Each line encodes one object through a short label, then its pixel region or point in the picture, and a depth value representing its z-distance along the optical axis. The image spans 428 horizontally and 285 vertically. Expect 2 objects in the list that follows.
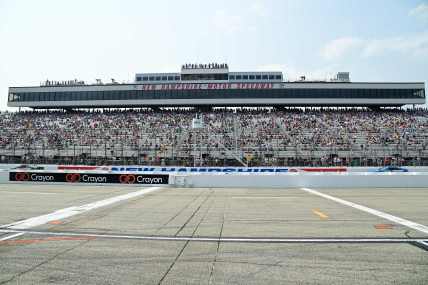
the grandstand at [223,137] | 35.12
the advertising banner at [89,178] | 21.53
